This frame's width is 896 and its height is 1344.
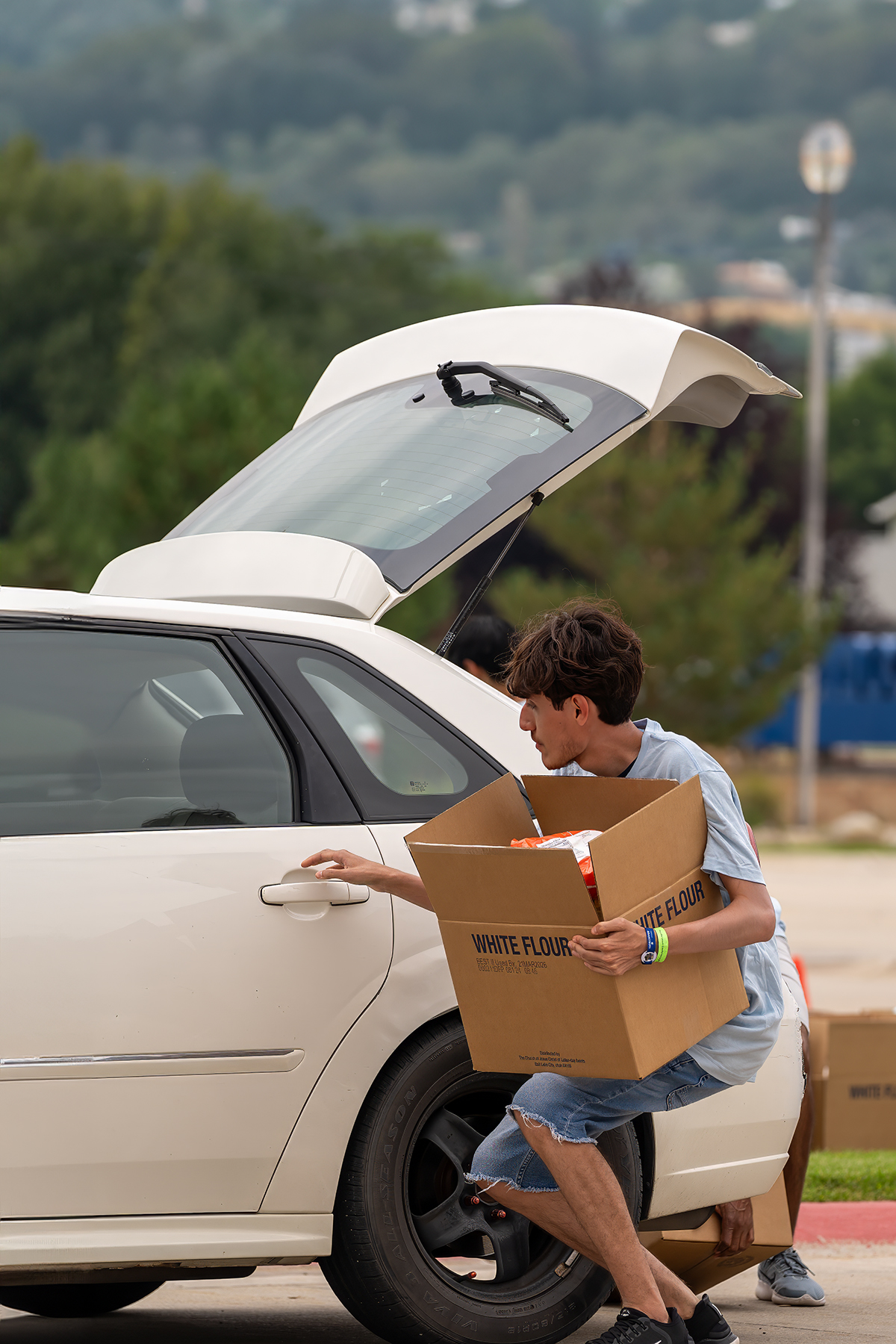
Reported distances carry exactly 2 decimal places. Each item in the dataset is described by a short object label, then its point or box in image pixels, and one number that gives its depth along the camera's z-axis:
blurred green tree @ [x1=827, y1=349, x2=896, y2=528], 163.12
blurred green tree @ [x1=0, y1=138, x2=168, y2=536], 124.75
